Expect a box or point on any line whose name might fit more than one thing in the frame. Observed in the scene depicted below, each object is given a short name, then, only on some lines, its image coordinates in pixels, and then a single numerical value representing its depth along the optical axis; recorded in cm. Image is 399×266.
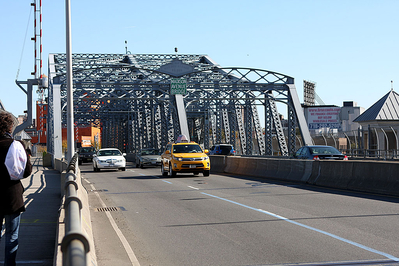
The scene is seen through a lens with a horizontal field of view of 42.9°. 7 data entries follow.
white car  3259
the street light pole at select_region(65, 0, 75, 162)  1992
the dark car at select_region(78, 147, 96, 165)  5094
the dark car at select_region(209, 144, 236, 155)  4772
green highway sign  4181
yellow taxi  2464
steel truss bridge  4144
